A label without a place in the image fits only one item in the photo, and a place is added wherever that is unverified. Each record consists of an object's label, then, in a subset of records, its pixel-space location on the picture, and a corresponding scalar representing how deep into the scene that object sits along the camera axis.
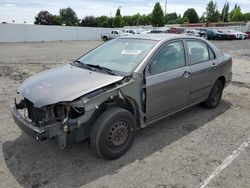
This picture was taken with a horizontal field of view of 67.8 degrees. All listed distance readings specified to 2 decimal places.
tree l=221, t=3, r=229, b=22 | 67.18
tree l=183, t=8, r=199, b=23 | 66.82
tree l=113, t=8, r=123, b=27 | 47.41
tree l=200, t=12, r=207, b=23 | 67.29
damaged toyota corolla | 2.27
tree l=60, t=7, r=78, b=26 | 53.51
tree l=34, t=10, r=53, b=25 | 44.27
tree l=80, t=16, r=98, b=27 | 44.27
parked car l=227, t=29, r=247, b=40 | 24.77
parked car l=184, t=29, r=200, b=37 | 23.69
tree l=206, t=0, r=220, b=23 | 59.91
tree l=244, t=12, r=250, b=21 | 65.05
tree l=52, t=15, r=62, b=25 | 46.76
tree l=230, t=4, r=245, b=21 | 65.54
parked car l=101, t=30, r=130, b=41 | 24.46
